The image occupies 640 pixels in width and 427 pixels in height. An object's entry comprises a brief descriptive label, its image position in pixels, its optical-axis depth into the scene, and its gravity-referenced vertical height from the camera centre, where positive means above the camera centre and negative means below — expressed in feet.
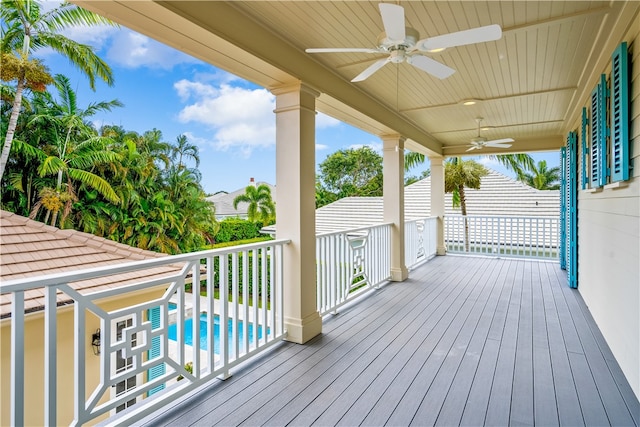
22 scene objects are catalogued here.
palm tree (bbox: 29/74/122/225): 35.45 +7.20
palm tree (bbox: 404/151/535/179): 36.73 +5.29
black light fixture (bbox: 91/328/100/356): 11.89 -4.52
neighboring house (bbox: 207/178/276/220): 64.05 +1.39
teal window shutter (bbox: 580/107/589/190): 12.04 +2.11
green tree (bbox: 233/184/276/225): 59.36 +1.41
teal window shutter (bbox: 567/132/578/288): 15.33 -0.16
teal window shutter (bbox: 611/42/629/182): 7.18 +2.04
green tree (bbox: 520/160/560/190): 69.62 +6.58
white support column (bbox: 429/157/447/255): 25.27 +1.16
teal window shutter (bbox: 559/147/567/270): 18.11 -0.02
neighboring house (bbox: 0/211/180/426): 10.48 -2.13
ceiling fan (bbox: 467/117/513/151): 17.44 +3.55
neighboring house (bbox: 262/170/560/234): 37.88 +0.63
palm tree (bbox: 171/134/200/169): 54.29 +9.74
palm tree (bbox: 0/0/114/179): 30.78 +16.17
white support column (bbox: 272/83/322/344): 9.79 +0.43
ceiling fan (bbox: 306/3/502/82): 5.72 +3.16
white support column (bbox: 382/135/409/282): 17.33 +0.46
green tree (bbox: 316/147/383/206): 73.87 +8.22
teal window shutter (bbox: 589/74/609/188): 8.86 +2.03
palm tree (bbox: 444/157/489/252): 30.04 +3.08
